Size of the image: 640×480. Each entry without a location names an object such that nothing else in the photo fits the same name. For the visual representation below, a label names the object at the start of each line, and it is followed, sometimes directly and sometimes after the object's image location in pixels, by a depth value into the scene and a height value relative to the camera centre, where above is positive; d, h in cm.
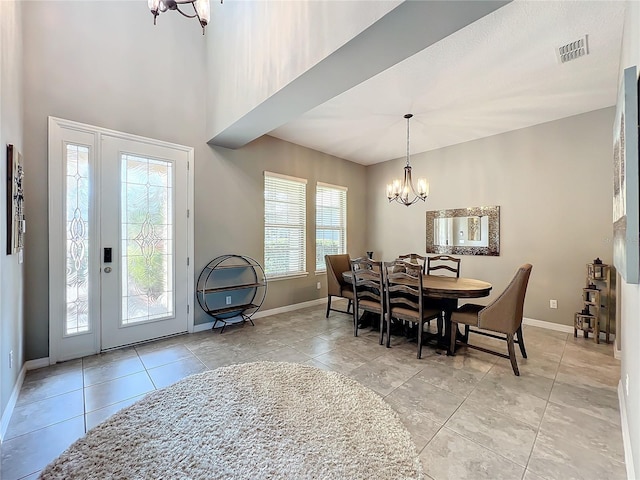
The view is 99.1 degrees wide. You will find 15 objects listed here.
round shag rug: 150 -128
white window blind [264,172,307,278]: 461 +22
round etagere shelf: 381 -73
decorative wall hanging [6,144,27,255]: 199 +27
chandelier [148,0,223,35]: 198 +173
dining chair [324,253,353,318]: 428 -68
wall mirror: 443 +13
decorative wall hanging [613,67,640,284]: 117 +26
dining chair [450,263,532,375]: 255 -72
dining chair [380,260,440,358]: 296 -70
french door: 282 -3
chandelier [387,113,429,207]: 382 +73
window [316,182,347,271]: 539 +34
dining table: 280 -55
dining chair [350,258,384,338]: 335 -62
